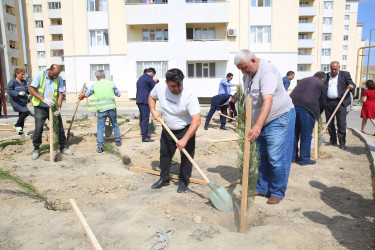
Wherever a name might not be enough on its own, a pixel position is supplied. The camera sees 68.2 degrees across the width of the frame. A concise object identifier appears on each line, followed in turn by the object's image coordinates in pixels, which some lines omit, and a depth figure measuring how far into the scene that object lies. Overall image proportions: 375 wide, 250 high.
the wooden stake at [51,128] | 5.44
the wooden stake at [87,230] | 2.51
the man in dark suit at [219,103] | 9.15
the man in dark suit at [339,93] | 6.33
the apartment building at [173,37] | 21.11
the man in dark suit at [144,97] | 7.29
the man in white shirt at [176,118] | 3.70
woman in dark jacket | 7.95
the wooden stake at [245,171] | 2.90
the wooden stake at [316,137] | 5.77
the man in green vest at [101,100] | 6.26
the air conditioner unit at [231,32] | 21.82
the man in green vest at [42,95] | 5.42
